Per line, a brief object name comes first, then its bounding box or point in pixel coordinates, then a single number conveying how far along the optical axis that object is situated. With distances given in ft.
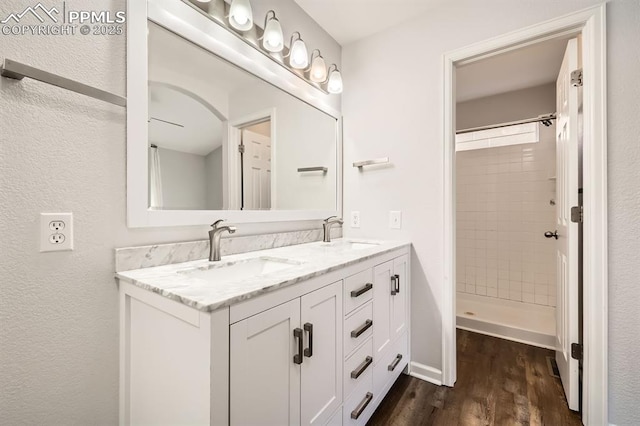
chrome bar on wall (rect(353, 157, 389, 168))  6.31
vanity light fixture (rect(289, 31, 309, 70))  5.39
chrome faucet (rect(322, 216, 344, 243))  6.26
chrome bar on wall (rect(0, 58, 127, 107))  2.46
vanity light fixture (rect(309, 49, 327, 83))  6.00
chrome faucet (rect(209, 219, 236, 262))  3.96
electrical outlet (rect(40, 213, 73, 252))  2.75
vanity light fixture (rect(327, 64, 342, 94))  6.34
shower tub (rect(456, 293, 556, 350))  7.35
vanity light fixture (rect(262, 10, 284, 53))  4.81
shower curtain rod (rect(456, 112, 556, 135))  7.93
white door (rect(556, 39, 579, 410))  4.81
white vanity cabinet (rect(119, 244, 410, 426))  2.31
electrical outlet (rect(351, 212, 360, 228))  6.94
